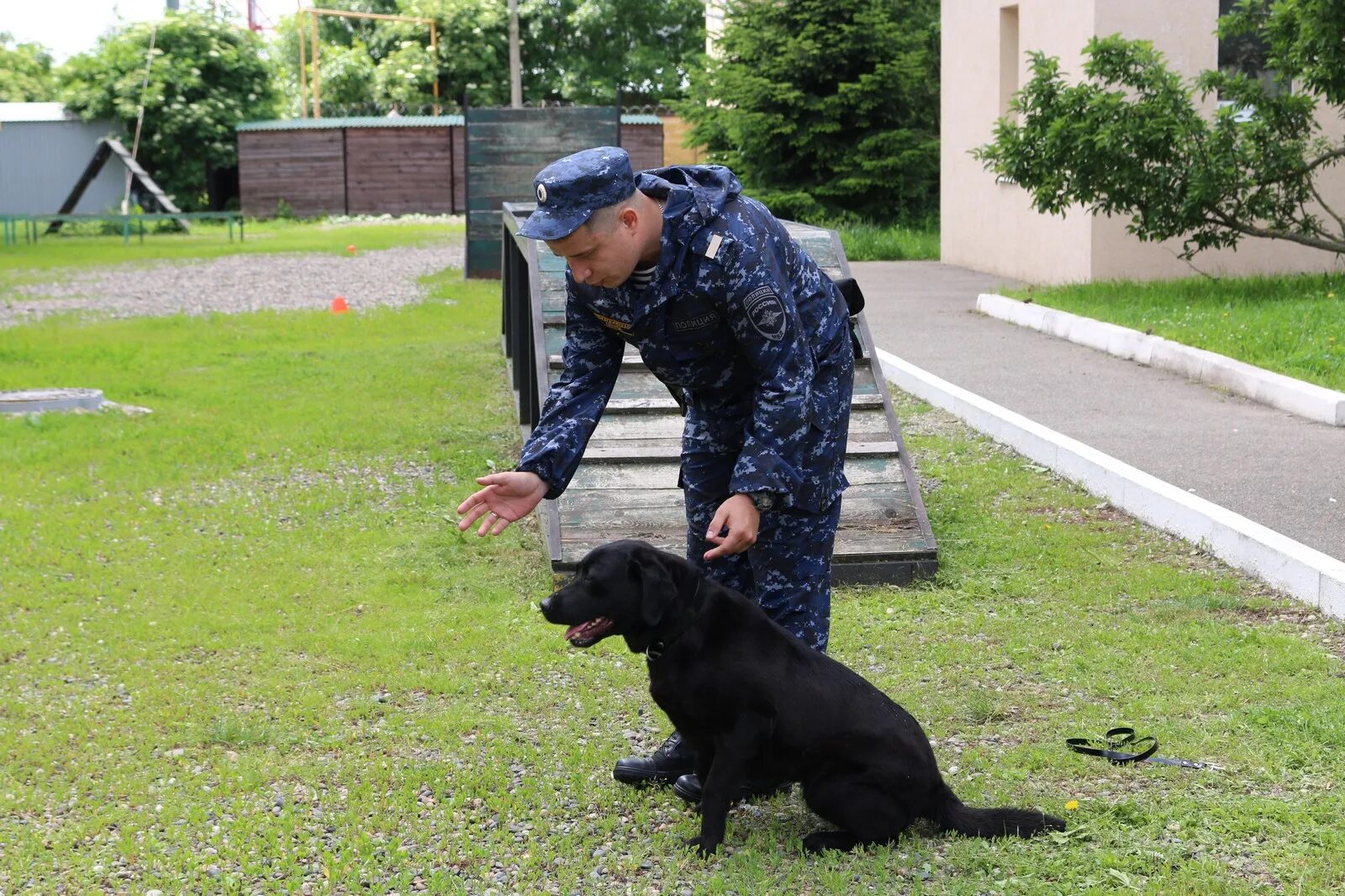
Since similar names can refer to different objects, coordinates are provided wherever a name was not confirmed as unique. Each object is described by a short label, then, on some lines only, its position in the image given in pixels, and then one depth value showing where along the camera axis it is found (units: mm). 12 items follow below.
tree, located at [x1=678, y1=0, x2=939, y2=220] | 22812
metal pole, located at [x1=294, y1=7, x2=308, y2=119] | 44634
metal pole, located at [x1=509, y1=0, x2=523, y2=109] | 40688
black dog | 3430
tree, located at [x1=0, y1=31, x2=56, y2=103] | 48312
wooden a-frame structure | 32219
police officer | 3377
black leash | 4004
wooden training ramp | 6070
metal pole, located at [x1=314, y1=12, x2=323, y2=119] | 43625
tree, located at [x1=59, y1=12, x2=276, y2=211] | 35531
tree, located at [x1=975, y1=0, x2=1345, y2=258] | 11805
